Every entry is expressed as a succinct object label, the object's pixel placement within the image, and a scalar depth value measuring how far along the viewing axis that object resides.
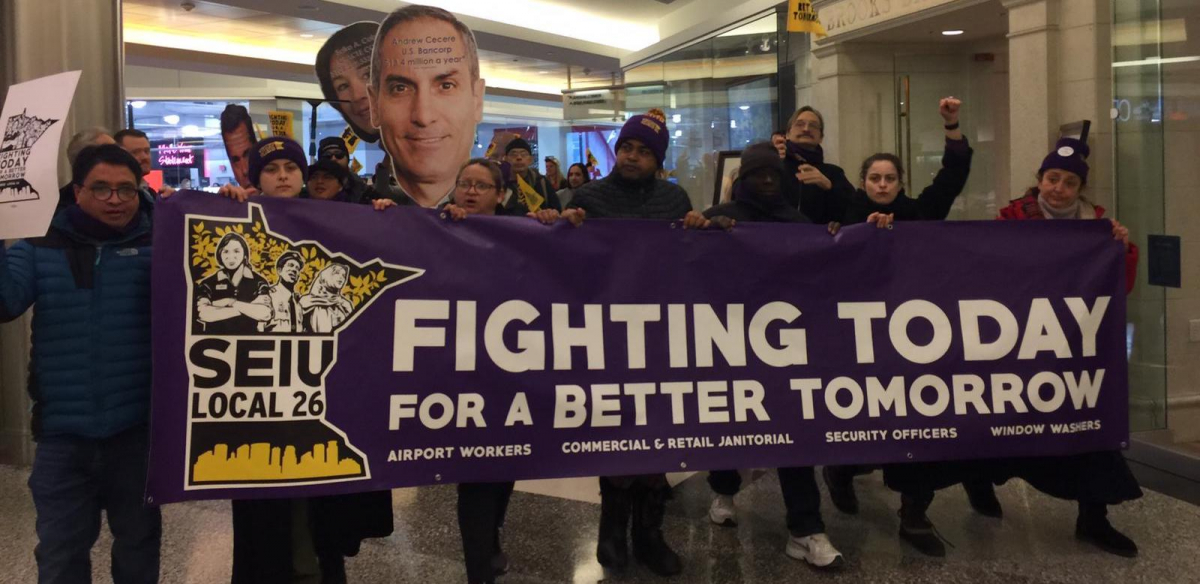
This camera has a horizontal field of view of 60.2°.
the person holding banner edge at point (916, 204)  4.02
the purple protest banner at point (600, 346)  3.15
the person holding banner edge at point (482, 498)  3.42
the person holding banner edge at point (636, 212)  3.84
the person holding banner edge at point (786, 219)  3.82
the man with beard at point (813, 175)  4.74
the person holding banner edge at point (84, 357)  2.88
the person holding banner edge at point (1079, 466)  3.92
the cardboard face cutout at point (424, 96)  4.67
